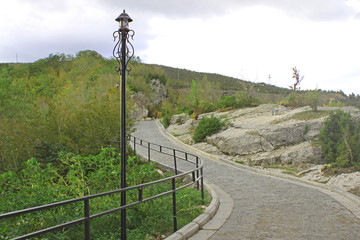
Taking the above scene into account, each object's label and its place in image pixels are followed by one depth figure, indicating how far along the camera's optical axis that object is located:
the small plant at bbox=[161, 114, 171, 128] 34.95
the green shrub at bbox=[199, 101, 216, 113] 31.24
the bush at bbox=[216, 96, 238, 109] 29.64
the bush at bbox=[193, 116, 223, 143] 21.05
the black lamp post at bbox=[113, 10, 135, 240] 5.91
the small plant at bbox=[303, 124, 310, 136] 16.11
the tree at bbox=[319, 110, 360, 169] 11.77
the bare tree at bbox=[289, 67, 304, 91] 31.78
